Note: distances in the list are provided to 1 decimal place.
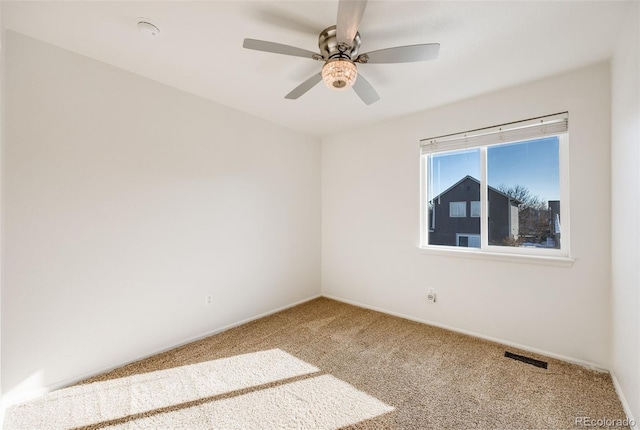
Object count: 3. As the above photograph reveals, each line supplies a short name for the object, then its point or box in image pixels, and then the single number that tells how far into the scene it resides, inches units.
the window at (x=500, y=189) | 92.3
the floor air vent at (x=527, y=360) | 85.1
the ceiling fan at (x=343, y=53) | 58.9
